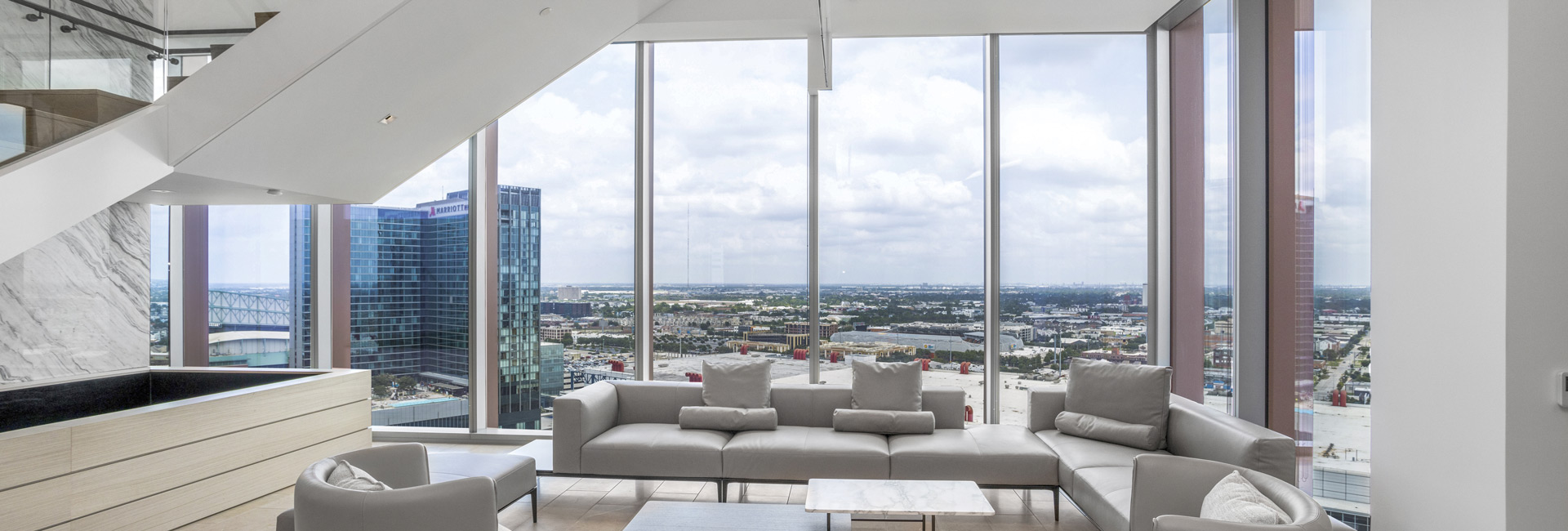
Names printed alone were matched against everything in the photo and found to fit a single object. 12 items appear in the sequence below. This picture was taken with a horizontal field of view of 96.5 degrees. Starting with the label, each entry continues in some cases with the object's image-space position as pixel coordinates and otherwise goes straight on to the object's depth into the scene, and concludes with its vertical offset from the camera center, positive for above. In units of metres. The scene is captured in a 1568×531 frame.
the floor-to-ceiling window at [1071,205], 5.26 +0.47
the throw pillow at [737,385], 4.63 -0.79
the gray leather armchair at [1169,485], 2.64 -0.83
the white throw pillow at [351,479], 2.38 -0.74
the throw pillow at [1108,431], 3.97 -0.96
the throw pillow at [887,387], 4.54 -0.78
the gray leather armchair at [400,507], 2.14 -0.74
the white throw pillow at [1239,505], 2.14 -0.76
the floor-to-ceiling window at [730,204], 5.48 +0.49
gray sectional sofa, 3.77 -1.05
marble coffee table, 3.02 -1.05
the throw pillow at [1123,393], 4.07 -0.76
